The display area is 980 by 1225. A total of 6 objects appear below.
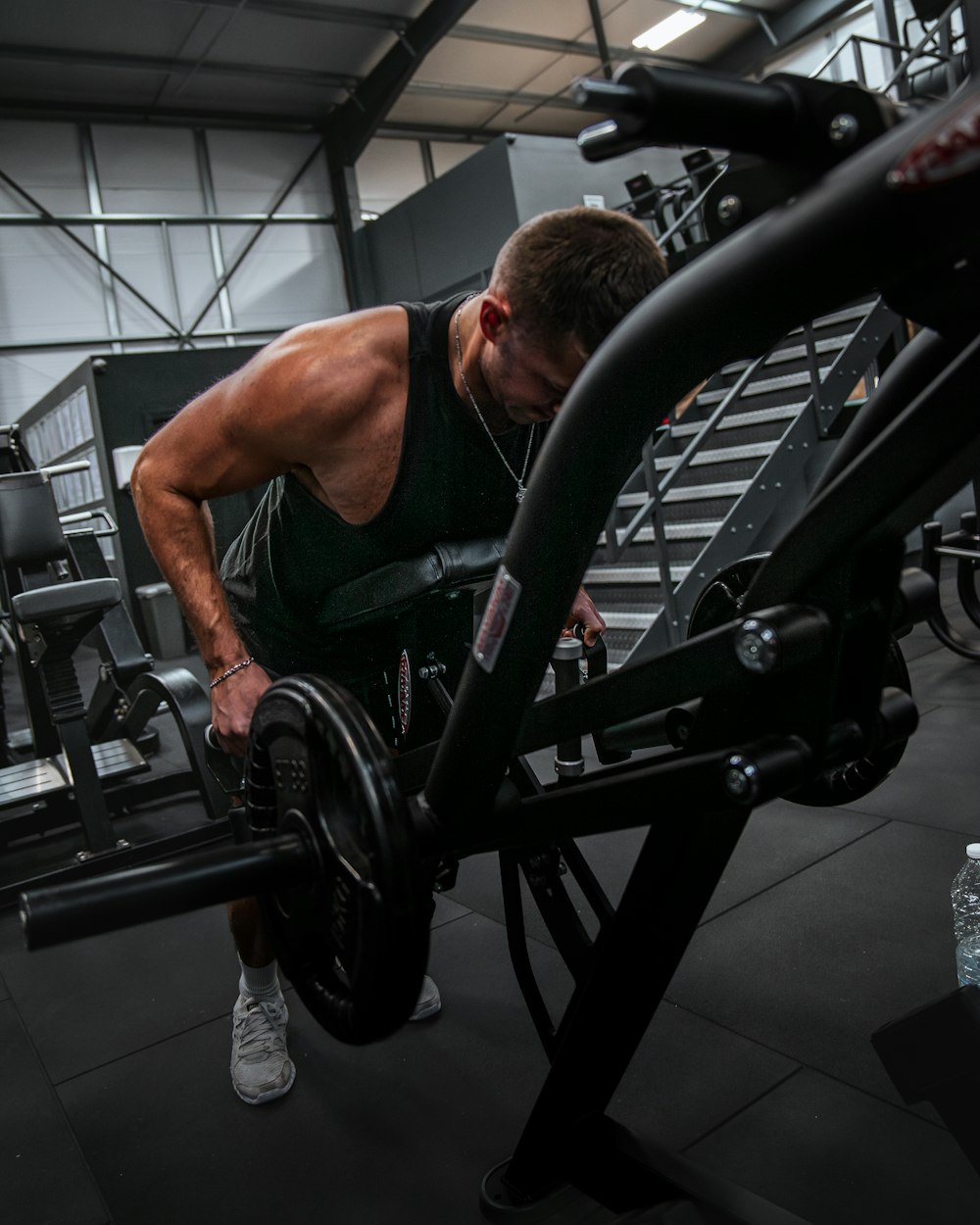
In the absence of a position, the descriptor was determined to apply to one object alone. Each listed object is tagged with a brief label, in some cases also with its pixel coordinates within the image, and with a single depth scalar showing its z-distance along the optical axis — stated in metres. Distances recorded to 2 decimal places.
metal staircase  4.30
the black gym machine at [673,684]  0.64
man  1.41
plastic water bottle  1.73
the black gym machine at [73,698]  2.94
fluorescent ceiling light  9.98
